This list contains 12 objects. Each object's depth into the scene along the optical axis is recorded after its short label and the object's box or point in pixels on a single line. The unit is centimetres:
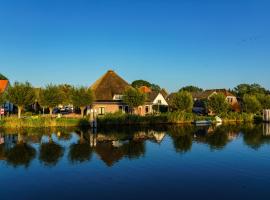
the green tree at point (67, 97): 5770
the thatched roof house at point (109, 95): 6781
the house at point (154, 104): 7506
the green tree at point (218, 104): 7325
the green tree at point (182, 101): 6988
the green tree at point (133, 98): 6325
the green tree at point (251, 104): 8000
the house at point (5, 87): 6983
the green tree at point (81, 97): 5856
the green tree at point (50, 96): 5566
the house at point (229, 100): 9469
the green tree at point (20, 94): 5247
